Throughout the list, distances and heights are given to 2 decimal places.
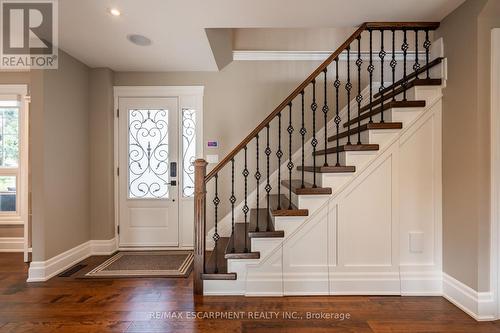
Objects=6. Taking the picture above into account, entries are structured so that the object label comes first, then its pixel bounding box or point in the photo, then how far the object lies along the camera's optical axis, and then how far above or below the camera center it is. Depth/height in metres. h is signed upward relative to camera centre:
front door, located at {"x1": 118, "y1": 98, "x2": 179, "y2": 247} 3.87 -0.11
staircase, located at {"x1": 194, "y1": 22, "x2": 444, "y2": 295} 2.52 -0.24
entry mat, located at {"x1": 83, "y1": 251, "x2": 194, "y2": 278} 3.02 -1.17
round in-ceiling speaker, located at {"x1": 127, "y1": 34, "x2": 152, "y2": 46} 2.87 +1.38
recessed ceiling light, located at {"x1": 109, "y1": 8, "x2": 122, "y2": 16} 2.39 +1.39
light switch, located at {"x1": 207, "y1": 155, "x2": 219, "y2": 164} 3.81 +0.11
